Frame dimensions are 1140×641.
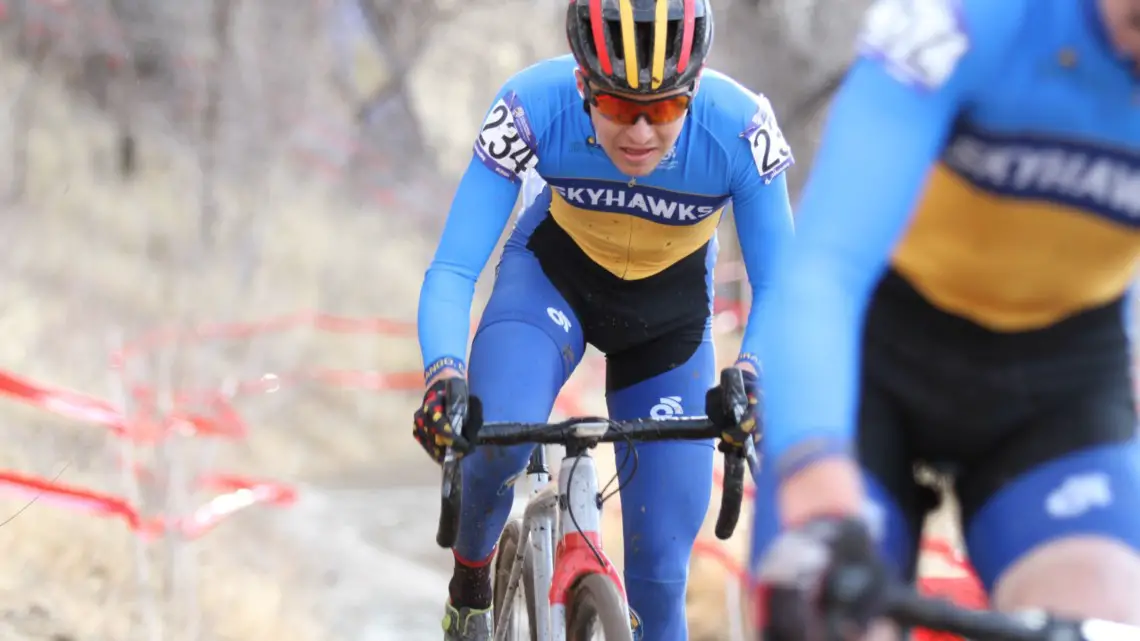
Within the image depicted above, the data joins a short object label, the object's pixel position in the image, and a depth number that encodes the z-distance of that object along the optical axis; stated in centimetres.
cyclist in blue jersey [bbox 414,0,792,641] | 1717
